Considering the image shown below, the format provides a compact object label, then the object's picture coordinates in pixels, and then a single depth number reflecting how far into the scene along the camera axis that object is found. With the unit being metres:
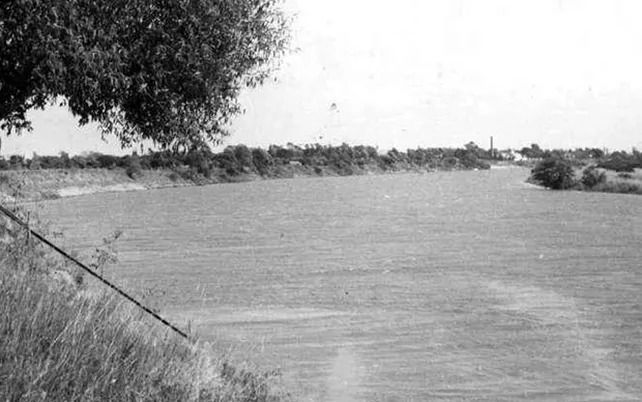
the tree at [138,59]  12.26
